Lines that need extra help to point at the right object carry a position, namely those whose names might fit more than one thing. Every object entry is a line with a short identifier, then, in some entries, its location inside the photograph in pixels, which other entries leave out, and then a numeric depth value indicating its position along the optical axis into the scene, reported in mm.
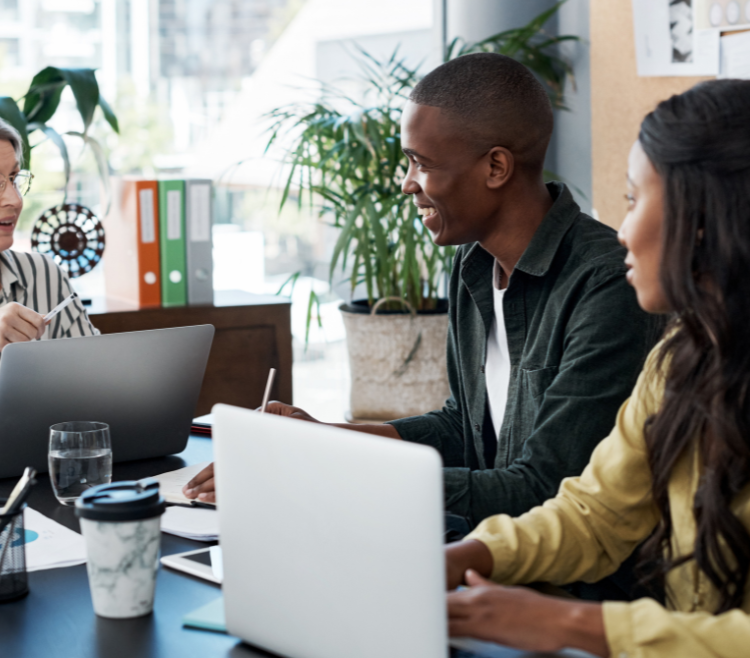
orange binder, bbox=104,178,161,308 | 2605
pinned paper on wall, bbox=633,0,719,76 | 2596
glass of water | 1154
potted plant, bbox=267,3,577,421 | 3031
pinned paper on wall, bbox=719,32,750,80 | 2455
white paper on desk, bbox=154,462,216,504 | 1211
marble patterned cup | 834
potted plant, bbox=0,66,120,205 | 2611
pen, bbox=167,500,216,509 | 1178
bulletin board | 2934
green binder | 2619
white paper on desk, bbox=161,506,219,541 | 1073
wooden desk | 2656
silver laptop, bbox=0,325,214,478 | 1239
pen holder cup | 903
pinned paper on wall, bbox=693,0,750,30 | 2451
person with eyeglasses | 1896
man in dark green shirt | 1230
